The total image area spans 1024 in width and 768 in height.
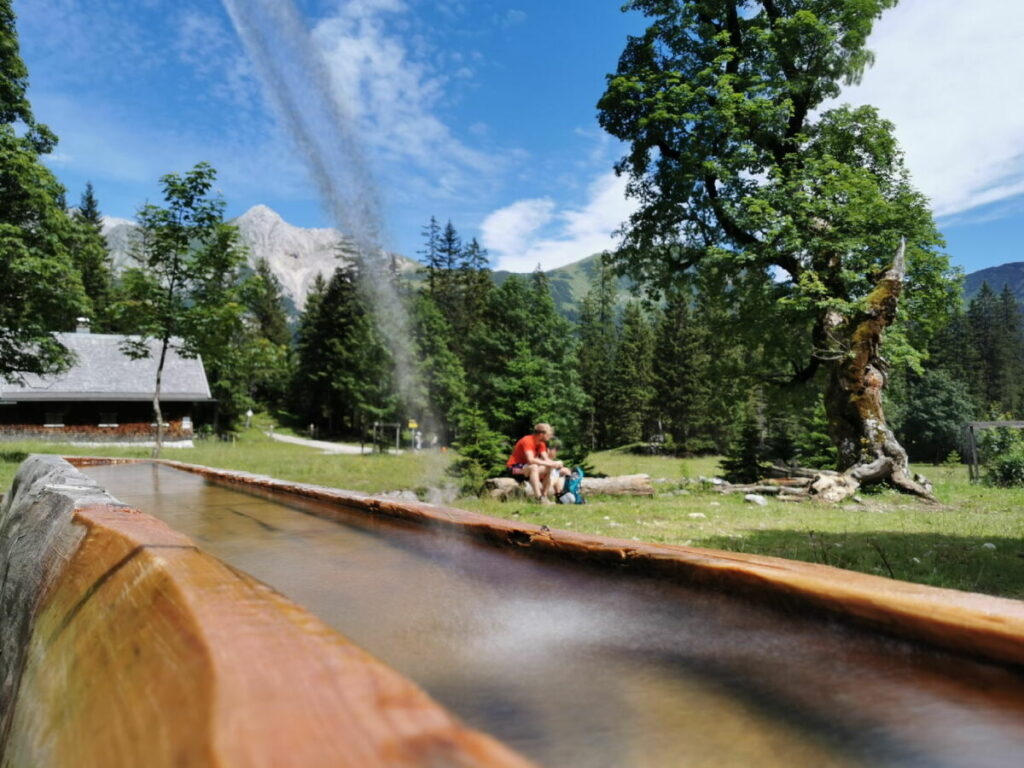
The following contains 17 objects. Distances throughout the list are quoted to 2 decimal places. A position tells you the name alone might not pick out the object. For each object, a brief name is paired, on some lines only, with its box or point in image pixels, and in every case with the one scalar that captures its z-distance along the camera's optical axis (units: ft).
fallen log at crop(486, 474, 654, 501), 35.77
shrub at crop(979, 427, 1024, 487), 46.80
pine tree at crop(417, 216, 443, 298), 176.24
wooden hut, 102.94
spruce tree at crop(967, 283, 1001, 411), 206.80
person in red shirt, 30.73
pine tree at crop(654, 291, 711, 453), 158.71
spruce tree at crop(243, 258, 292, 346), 205.46
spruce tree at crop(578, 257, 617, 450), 168.45
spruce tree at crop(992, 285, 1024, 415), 210.79
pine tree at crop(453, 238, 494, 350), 152.15
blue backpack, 31.35
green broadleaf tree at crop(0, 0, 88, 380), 49.70
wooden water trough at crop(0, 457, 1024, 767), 2.68
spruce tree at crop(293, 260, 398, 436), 122.27
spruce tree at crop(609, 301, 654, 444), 160.45
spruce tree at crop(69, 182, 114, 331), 137.59
